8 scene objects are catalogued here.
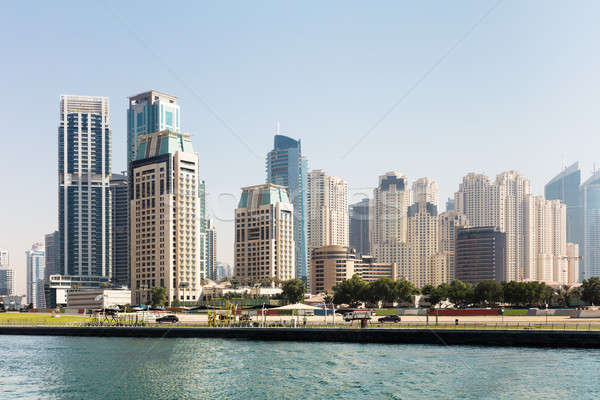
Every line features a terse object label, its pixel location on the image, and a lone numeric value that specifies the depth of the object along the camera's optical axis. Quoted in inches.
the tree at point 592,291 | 6924.2
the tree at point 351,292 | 7524.6
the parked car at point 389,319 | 4202.8
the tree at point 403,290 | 7381.9
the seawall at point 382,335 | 3275.1
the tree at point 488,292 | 6958.7
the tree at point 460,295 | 7273.6
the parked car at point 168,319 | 4761.3
